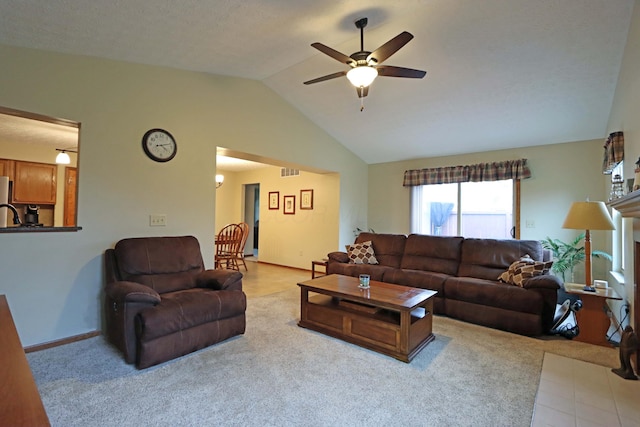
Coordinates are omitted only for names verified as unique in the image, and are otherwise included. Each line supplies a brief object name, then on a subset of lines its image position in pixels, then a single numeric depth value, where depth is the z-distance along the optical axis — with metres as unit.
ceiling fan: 2.49
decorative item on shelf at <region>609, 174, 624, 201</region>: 2.74
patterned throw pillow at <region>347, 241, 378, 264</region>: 4.74
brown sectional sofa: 3.11
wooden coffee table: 2.58
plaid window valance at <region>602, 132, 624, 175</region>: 3.07
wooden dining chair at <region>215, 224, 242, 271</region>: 5.85
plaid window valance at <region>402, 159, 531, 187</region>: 4.80
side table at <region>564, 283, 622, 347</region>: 2.88
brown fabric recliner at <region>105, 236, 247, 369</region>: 2.35
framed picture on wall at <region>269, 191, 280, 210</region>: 7.19
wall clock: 3.32
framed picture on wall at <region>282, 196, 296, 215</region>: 6.81
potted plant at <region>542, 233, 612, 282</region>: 4.15
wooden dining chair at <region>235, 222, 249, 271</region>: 6.00
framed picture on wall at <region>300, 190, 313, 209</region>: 6.44
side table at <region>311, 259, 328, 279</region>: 5.05
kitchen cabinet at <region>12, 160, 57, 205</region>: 4.95
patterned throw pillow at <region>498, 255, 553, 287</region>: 3.34
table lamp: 2.94
